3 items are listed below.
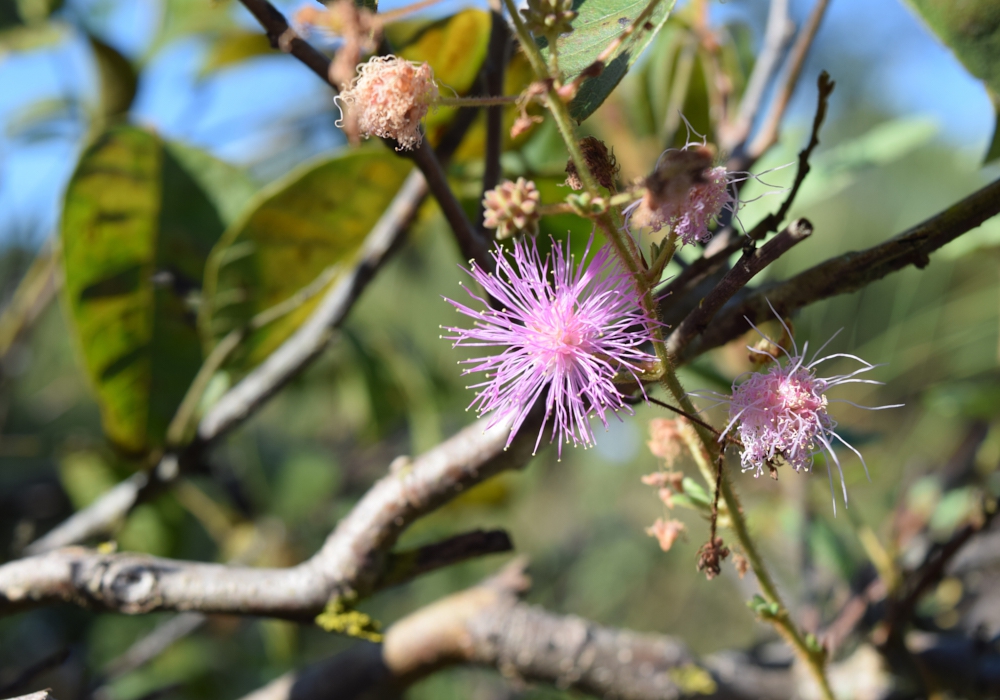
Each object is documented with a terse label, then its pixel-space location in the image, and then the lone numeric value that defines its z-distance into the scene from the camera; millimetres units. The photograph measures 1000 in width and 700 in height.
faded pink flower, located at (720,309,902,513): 149
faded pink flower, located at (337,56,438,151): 148
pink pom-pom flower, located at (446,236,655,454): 156
